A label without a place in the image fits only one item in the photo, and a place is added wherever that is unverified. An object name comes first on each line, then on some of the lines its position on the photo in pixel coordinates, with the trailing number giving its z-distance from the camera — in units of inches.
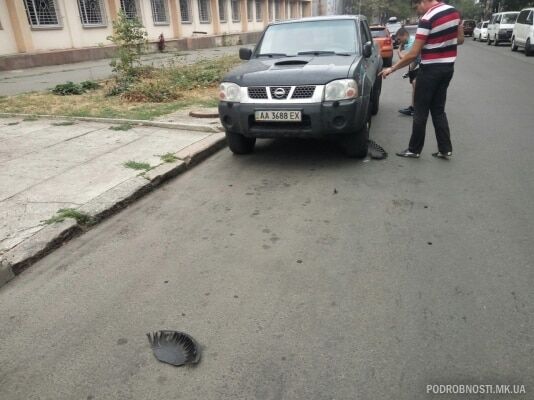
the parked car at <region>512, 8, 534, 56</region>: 738.8
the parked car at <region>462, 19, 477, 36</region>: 1537.9
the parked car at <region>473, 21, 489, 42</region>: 1218.8
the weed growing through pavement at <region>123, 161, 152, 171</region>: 198.4
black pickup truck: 184.2
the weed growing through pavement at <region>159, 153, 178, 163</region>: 208.5
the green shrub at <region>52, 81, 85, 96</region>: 405.1
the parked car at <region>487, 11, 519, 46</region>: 1000.2
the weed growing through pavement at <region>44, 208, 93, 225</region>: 146.8
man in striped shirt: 185.9
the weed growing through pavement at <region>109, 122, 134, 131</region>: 272.7
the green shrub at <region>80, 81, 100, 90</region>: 423.6
